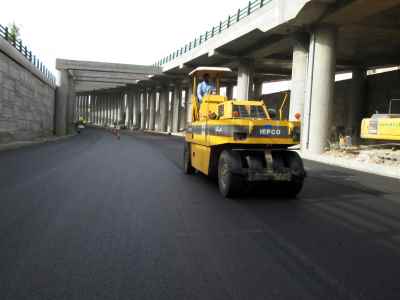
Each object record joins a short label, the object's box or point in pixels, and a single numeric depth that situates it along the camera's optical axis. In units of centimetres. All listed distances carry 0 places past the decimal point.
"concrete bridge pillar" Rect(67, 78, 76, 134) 4672
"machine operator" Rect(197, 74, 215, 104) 1146
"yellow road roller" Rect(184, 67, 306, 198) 792
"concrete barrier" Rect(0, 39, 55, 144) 2039
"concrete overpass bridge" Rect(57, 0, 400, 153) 2148
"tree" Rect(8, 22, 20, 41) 5572
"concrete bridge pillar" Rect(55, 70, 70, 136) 4050
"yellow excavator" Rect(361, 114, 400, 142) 1643
